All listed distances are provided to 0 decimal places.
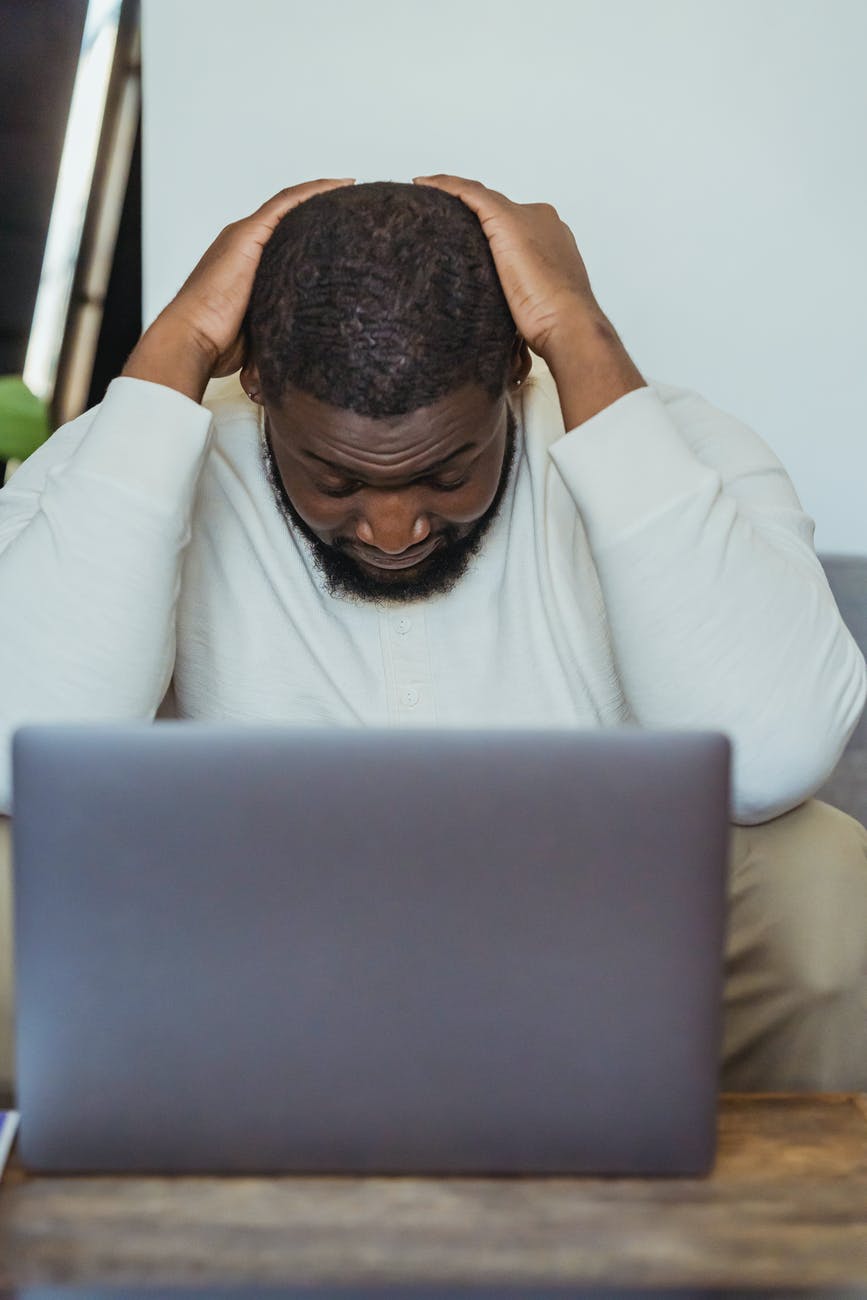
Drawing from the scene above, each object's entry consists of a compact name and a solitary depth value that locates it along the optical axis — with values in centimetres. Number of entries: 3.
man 180
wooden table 136
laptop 138
